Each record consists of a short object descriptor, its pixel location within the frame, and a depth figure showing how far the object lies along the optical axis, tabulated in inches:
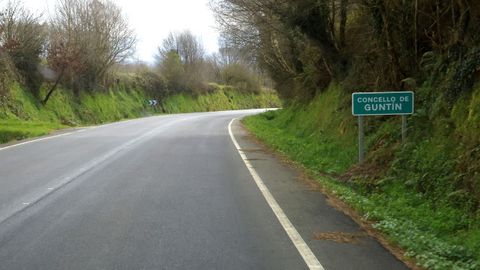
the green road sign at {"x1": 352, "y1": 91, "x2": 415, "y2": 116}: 456.1
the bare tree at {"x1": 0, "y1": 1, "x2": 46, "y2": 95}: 1278.3
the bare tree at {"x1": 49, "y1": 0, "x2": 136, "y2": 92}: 1662.2
